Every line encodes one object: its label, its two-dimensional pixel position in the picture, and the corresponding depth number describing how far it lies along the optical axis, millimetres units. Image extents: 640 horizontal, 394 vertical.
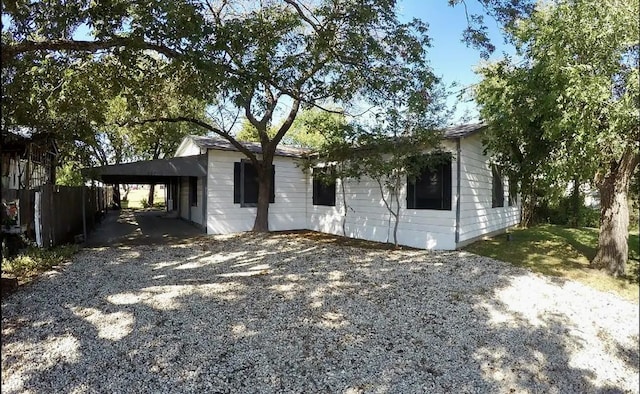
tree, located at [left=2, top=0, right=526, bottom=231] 3848
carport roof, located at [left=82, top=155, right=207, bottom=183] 8477
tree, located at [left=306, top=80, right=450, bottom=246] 6780
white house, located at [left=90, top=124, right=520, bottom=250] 7477
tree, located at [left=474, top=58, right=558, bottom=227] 3963
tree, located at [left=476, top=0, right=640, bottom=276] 2314
